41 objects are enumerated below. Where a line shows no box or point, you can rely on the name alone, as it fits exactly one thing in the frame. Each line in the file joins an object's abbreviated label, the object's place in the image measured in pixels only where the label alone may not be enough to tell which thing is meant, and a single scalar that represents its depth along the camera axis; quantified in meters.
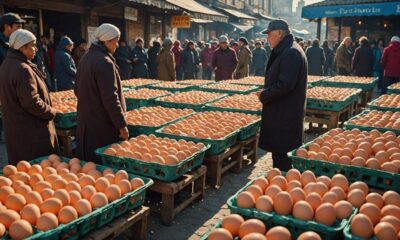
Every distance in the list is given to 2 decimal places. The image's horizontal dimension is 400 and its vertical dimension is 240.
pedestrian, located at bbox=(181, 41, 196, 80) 13.37
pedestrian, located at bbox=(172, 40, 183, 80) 14.70
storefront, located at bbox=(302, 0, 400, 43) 15.45
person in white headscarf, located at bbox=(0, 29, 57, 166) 3.93
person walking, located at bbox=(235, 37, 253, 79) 12.41
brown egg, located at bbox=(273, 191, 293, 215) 2.80
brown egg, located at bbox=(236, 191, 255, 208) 2.90
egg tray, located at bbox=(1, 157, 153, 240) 2.67
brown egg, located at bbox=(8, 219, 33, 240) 2.57
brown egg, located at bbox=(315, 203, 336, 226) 2.65
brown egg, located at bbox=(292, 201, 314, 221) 2.70
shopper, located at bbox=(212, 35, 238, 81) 11.02
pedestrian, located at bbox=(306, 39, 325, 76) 12.99
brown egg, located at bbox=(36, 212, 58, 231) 2.68
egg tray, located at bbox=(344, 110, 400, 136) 5.12
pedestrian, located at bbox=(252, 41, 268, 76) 15.33
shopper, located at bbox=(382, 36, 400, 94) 11.01
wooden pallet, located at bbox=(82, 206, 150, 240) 3.00
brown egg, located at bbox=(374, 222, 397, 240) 2.39
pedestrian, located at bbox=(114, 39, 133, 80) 11.66
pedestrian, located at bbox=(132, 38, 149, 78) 12.09
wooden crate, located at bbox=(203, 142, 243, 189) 5.15
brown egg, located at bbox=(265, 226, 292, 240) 2.40
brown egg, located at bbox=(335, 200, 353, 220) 2.74
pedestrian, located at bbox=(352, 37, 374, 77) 12.03
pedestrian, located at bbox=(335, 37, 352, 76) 13.12
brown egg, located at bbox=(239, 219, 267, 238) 2.50
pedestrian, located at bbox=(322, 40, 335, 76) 15.64
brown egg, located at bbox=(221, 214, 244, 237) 2.59
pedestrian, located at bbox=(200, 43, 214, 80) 16.64
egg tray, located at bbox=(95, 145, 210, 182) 4.01
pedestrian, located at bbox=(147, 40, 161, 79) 12.67
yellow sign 16.23
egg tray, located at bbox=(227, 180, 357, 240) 2.59
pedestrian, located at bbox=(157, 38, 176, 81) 10.78
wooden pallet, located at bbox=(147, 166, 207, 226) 4.05
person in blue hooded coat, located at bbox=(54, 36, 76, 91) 8.05
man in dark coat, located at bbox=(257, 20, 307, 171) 4.33
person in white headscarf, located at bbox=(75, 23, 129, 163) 4.31
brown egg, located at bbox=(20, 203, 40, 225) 2.76
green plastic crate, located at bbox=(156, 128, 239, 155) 4.98
